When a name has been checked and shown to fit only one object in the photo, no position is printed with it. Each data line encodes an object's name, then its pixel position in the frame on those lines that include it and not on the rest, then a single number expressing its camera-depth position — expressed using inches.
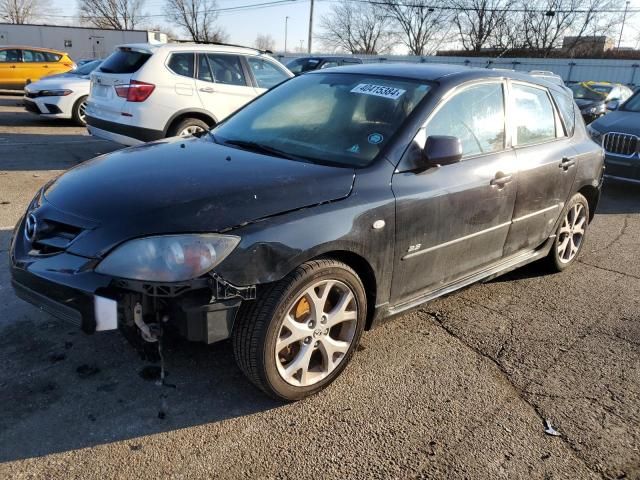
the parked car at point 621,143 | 316.5
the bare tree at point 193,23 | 2576.3
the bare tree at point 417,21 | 2449.6
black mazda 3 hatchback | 96.3
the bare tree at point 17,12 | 2908.5
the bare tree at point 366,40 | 2711.6
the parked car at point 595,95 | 601.3
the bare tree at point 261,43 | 3345.5
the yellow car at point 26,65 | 693.3
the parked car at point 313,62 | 568.6
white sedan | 452.1
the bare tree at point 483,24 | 2153.1
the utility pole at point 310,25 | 1827.0
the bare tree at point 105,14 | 2797.7
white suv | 293.0
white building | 1551.4
